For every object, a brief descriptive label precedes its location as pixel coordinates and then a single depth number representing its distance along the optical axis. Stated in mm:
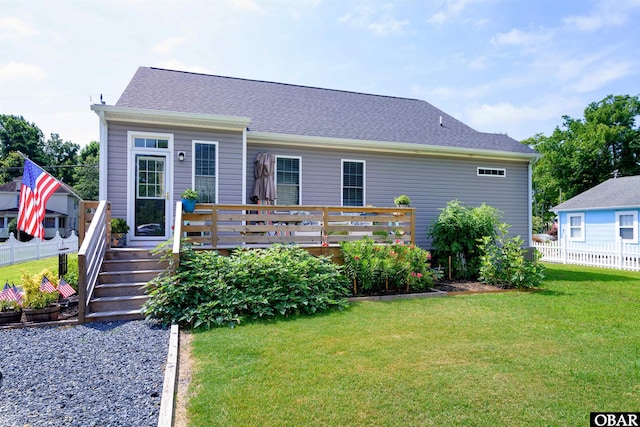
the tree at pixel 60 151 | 46000
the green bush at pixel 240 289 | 4824
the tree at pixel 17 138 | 40500
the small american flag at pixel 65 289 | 5262
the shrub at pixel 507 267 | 7109
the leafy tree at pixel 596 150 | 29688
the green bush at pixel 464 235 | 8508
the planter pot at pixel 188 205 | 6543
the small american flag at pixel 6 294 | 4853
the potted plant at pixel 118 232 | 6732
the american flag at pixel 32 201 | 6074
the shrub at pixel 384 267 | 6617
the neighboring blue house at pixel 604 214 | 15352
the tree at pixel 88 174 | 34719
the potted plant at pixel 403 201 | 8656
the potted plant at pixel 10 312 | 4711
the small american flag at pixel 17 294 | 4896
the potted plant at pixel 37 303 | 4824
